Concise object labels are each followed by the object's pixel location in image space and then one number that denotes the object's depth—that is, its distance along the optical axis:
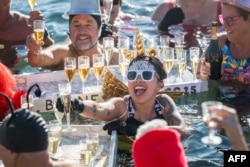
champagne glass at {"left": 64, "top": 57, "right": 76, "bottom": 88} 8.98
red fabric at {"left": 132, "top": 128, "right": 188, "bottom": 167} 4.39
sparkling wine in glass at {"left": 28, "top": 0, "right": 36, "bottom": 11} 10.59
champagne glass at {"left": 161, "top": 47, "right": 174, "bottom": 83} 9.59
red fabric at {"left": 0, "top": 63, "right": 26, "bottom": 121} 8.01
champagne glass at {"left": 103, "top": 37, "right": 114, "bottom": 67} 10.12
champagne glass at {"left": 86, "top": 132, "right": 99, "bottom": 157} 7.05
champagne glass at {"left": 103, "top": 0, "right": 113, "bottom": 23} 12.10
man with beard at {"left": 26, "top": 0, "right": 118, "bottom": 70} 10.09
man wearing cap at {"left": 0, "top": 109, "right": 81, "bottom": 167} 5.34
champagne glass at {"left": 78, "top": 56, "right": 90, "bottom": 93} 9.12
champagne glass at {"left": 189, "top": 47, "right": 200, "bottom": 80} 9.80
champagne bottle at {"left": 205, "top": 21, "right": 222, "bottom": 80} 10.20
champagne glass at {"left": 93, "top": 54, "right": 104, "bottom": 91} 9.26
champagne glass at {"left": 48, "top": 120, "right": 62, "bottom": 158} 7.18
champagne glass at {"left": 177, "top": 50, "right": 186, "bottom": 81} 9.70
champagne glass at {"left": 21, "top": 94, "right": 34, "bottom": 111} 7.29
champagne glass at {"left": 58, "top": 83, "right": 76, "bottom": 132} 7.54
